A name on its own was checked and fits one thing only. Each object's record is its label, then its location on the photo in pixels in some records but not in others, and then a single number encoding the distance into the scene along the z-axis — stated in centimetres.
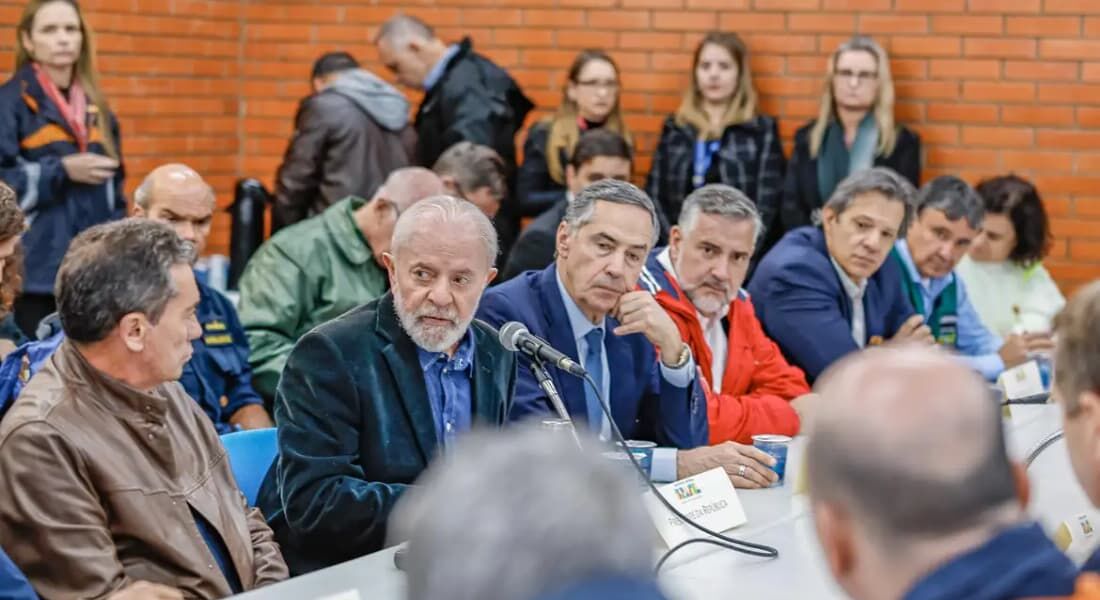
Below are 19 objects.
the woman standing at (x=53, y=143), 502
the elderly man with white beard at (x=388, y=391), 265
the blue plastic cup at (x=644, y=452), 299
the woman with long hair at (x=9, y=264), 329
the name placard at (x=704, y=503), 269
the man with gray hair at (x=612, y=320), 332
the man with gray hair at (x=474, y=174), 525
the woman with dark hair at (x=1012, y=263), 557
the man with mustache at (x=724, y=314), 376
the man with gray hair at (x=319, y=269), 454
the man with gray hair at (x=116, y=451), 235
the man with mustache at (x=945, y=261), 484
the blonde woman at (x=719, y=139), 617
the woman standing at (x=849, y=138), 612
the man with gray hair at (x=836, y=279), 439
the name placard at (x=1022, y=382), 411
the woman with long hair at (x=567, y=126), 606
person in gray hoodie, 601
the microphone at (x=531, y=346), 260
